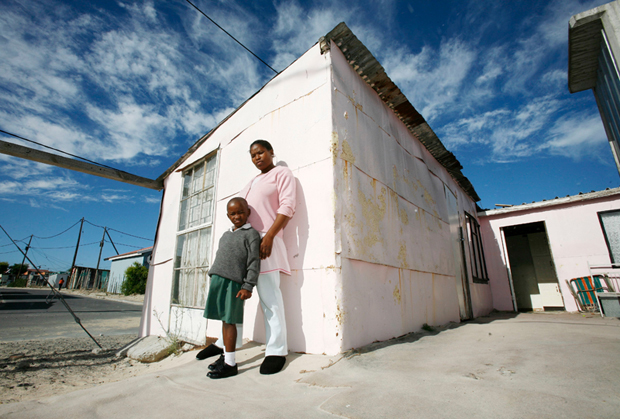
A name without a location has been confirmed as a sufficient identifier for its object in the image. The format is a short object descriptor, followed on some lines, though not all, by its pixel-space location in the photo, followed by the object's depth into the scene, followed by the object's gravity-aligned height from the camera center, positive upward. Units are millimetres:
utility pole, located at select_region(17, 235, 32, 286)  40922 +3669
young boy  1981 +43
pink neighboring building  6402 +989
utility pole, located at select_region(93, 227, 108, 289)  28056 +1730
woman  2023 +458
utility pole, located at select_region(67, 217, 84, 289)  30697 +3692
